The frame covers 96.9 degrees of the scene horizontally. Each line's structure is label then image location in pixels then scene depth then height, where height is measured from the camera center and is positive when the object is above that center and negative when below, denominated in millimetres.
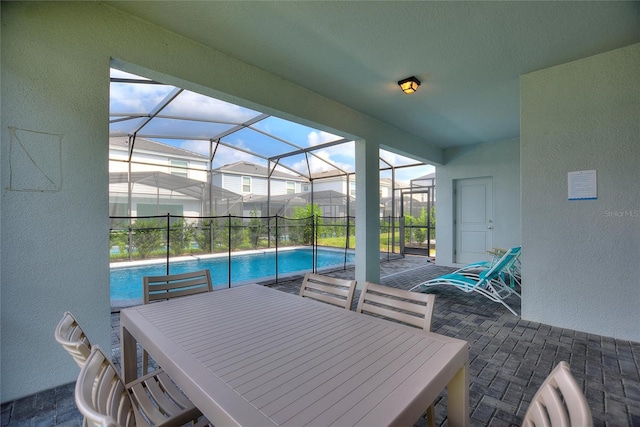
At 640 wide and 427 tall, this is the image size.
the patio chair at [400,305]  1485 -494
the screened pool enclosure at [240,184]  6297 +1053
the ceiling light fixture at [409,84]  3272 +1559
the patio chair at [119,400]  707 -563
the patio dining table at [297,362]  831 -551
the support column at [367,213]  4477 +73
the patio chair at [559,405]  646 -464
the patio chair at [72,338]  941 -438
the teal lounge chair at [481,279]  3650 -861
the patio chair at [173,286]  1934 -494
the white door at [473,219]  6176 -36
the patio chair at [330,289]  1839 -494
